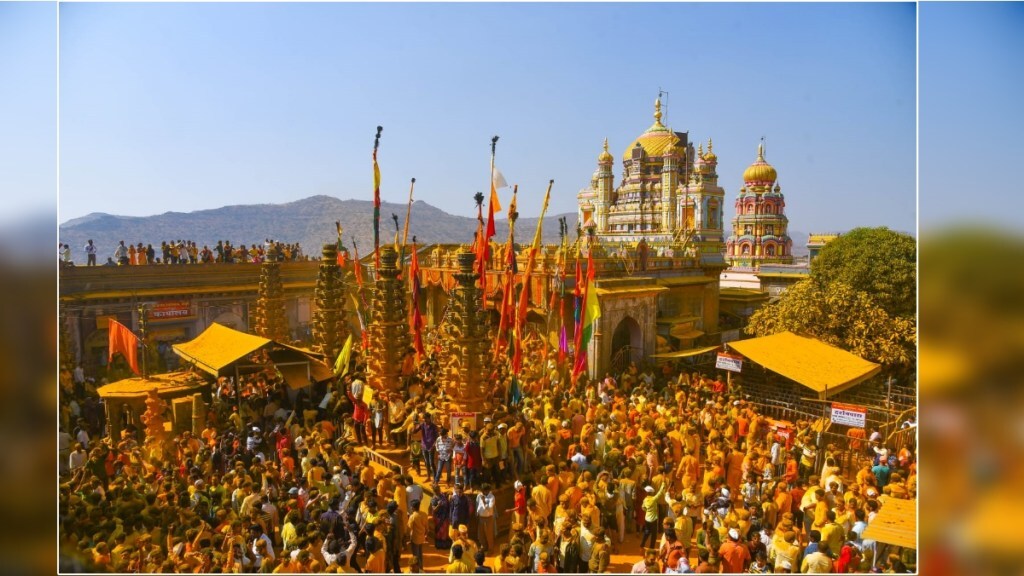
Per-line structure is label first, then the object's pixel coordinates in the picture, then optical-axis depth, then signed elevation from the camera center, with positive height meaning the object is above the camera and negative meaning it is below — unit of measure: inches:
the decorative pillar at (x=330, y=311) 652.7 -39.4
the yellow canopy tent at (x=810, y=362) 575.2 -90.1
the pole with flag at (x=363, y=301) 663.7 -32.2
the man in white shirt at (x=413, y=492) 360.5 -133.2
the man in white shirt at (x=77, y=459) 375.6 -118.6
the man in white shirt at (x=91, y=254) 846.9 +30.5
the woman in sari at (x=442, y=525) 355.3 -150.2
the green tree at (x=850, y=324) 742.5 -63.2
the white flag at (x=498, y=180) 579.5 +93.4
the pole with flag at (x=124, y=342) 501.0 -57.7
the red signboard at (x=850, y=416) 448.8 -107.1
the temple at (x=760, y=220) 2047.2 +194.7
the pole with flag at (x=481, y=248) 609.8 +30.0
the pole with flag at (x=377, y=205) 593.6 +74.5
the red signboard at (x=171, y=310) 881.5 -53.4
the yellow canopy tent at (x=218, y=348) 498.6 -65.1
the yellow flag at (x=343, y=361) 565.9 -83.4
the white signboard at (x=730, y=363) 629.6 -94.2
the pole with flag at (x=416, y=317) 605.8 -43.4
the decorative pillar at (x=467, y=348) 466.3 -58.3
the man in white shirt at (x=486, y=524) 358.6 -153.1
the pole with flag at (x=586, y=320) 581.0 -43.9
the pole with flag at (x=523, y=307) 593.6 -33.4
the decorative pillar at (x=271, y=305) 711.1 -36.3
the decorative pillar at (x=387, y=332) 545.0 -52.6
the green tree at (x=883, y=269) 882.1 +10.4
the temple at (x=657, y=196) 1835.6 +264.8
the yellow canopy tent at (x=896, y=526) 254.5 -113.0
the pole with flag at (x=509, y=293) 620.1 -18.7
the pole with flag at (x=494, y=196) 576.7 +79.1
